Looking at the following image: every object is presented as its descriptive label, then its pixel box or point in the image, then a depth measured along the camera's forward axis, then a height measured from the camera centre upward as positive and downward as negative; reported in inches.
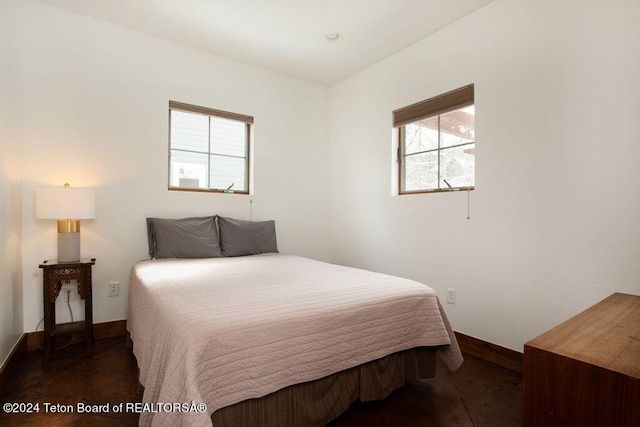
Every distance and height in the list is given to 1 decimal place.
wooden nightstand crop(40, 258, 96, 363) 86.7 -24.0
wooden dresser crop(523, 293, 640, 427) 29.0 -16.2
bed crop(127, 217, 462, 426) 43.8 -21.7
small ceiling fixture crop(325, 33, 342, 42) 110.6 +59.9
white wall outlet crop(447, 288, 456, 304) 100.9 -27.1
